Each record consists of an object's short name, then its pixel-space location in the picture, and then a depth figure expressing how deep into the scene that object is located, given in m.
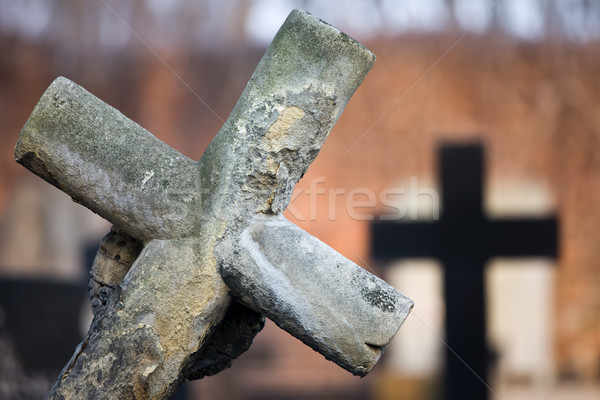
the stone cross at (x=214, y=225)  2.83
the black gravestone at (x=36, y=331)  7.33
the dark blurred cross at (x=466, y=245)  6.91
